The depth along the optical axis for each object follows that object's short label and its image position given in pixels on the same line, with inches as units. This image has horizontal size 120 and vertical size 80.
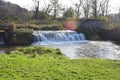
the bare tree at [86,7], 1119.6
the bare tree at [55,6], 1062.9
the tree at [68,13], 1049.3
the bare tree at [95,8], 1059.1
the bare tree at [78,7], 1124.7
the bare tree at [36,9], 997.4
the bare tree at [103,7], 1173.4
